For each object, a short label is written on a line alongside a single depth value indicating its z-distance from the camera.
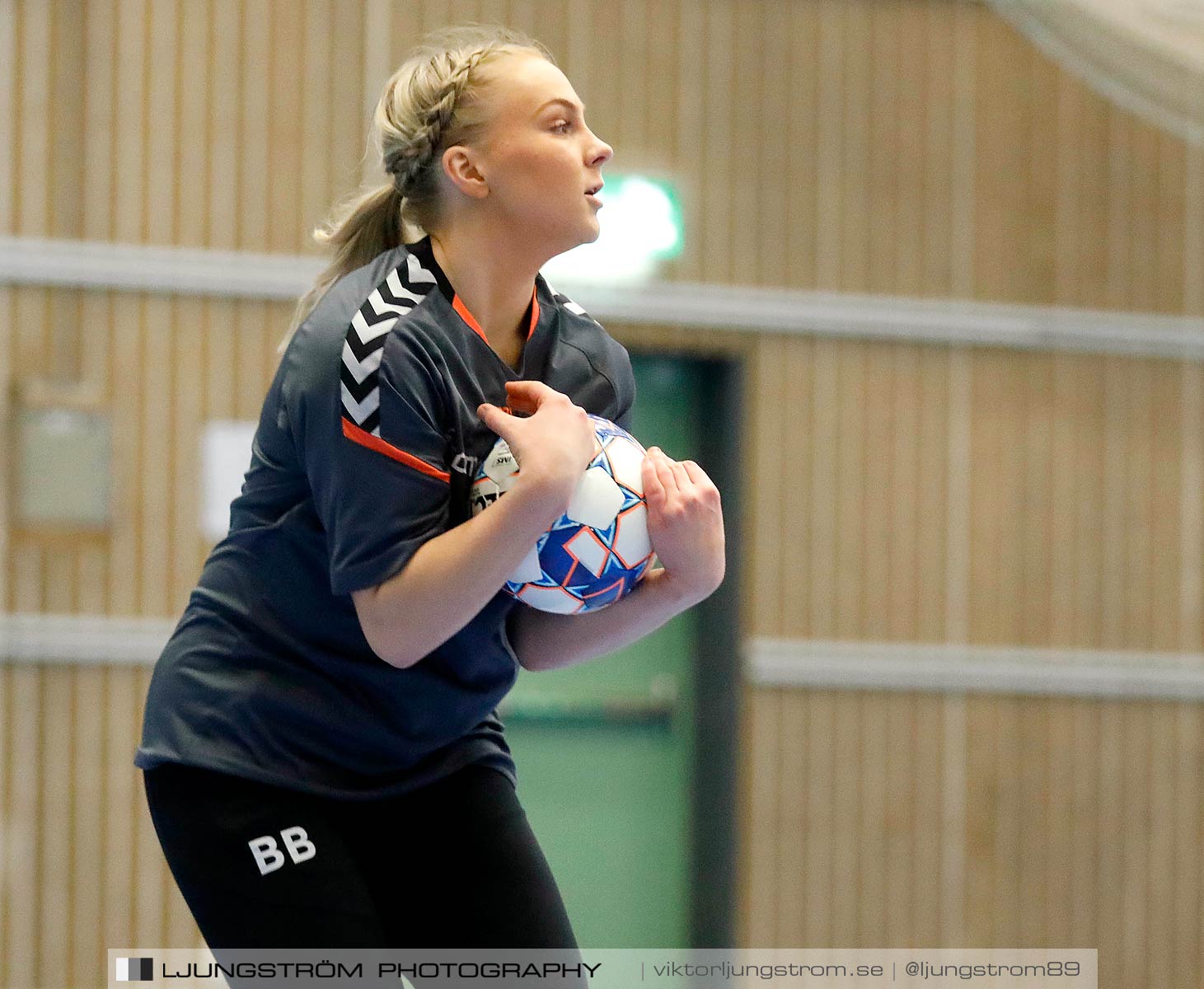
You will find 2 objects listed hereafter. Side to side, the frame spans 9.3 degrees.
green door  12.30
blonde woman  6.97
